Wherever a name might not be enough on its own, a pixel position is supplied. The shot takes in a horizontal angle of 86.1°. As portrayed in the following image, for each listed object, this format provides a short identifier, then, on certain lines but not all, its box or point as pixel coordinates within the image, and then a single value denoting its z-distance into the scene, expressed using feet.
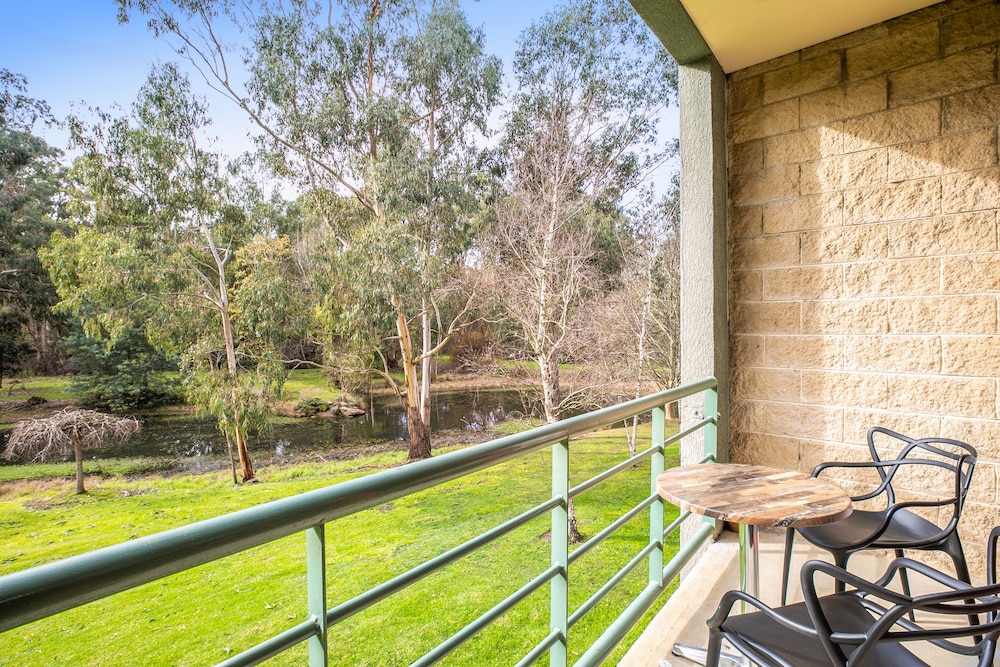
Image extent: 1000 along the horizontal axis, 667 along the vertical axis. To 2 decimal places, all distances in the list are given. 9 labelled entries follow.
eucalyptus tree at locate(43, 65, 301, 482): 32.68
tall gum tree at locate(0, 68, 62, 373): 32.37
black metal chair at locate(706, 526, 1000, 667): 2.40
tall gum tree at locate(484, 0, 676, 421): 30.66
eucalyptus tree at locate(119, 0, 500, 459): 34.99
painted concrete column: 7.46
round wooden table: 3.91
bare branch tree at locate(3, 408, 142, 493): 32.42
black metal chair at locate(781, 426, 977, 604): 4.54
